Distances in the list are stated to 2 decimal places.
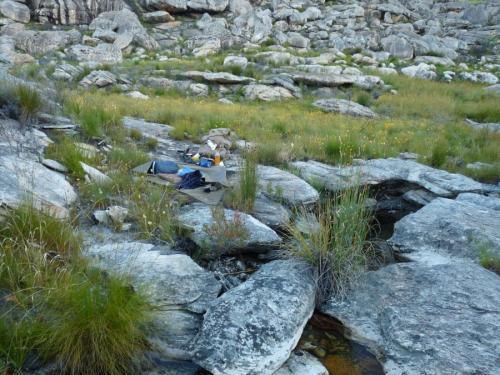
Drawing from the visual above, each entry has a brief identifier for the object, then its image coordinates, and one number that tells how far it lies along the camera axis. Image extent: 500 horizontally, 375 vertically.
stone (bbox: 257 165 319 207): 4.81
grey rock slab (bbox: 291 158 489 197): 5.38
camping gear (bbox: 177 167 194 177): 5.21
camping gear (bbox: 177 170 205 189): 4.88
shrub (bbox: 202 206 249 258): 3.66
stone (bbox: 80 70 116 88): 14.34
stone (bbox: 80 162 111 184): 4.39
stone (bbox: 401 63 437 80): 19.06
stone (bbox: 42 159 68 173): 4.50
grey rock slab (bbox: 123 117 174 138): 7.71
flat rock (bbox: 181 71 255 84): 15.62
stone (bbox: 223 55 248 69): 18.12
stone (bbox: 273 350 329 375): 2.55
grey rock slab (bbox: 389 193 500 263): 3.73
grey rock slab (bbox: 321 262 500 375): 2.50
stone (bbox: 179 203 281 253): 3.67
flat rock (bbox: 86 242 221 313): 2.85
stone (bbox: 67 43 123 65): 19.74
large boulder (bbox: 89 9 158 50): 23.53
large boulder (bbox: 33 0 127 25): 26.73
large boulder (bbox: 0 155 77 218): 3.27
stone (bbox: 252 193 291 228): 4.29
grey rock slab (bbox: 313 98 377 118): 11.98
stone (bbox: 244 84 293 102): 14.16
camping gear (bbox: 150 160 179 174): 5.21
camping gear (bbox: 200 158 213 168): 5.89
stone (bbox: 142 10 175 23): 28.81
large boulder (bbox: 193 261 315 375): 2.43
